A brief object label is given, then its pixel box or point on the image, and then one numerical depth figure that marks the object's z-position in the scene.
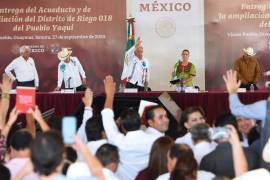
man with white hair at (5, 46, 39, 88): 14.30
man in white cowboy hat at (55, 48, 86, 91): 13.95
